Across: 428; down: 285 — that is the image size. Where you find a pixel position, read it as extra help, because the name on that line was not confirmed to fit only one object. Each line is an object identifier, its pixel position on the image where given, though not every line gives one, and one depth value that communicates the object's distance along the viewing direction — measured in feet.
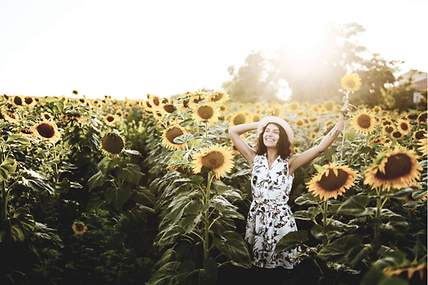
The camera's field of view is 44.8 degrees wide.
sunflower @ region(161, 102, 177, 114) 20.68
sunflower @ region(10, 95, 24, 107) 21.30
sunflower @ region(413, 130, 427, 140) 14.80
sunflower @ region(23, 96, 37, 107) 22.18
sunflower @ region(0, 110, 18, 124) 15.63
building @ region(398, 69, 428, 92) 89.23
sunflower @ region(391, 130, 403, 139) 16.44
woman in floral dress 12.15
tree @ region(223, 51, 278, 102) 129.59
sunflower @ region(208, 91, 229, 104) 16.49
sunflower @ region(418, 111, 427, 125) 17.34
